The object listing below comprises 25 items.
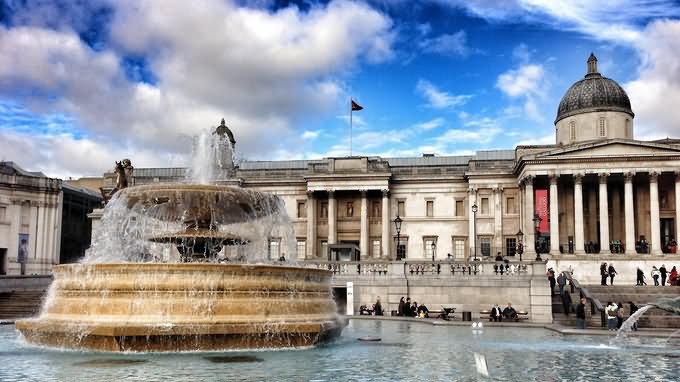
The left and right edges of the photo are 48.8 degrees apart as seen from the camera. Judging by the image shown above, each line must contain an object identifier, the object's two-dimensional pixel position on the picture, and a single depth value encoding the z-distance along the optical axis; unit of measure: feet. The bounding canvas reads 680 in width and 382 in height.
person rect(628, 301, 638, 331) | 102.58
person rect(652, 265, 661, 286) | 143.69
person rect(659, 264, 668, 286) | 139.95
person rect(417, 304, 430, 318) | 106.11
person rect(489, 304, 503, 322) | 101.76
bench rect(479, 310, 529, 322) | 108.77
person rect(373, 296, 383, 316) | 112.55
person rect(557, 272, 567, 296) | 116.90
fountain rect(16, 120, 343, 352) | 48.42
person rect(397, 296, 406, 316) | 110.04
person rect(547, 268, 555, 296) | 118.32
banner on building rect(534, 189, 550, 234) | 176.96
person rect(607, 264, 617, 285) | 140.32
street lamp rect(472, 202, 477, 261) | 193.26
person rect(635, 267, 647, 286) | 139.74
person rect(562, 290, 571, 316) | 108.27
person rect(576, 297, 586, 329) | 94.10
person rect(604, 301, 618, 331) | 85.09
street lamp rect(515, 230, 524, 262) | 144.89
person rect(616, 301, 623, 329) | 91.27
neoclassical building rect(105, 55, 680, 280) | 173.88
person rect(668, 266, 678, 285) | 135.85
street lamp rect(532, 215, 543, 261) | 175.52
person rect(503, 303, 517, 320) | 102.83
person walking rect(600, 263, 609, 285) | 141.88
